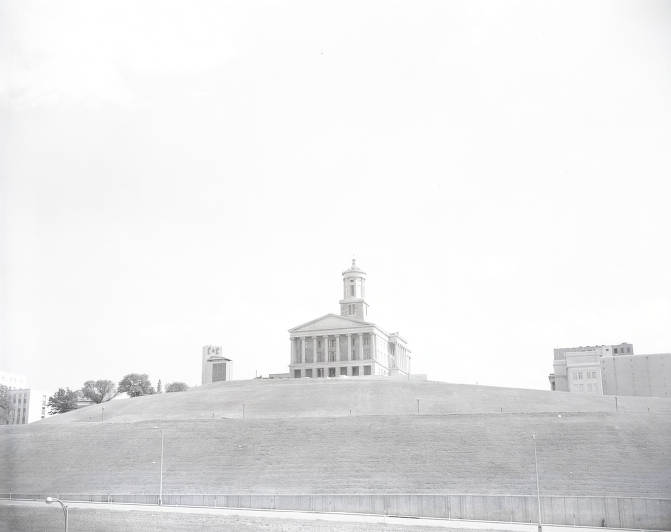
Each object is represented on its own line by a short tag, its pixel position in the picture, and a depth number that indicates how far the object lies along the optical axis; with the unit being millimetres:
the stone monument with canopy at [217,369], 131875
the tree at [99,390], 146088
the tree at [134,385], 149250
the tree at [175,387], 160875
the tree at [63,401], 135875
